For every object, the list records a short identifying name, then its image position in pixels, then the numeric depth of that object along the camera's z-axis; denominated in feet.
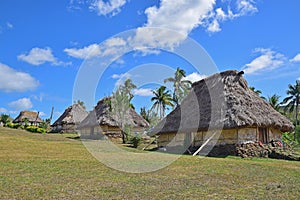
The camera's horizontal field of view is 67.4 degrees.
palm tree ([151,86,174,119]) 115.25
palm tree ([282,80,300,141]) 116.45
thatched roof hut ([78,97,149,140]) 85.51
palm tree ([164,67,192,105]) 105.85
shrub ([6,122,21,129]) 100.18
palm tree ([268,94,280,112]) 101.04
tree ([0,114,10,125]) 118.70
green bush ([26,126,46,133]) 90.27
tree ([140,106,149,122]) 118.79
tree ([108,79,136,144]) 74.16
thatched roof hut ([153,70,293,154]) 45.97
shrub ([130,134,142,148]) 63.94
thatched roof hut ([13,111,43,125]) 148.70
